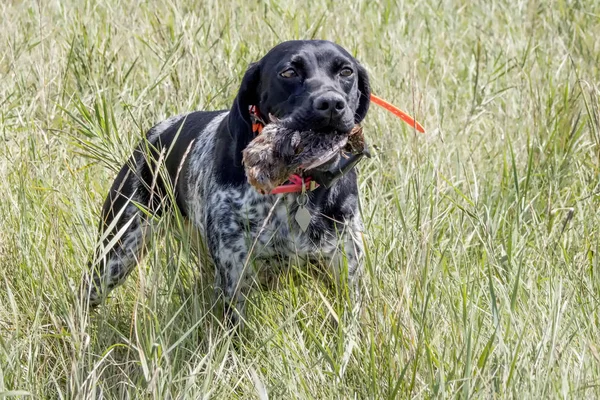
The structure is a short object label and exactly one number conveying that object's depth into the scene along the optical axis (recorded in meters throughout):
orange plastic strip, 7.08
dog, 7.35
